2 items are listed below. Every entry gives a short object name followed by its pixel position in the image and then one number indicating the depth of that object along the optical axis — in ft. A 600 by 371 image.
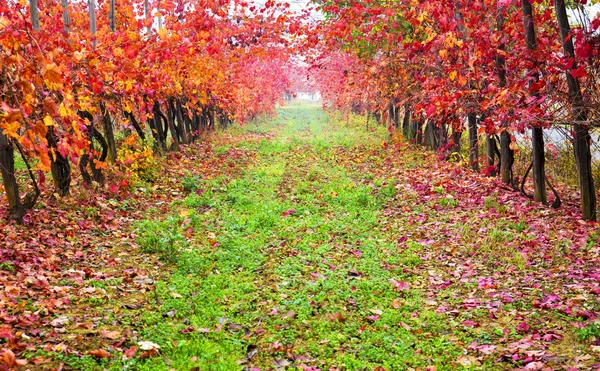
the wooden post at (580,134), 26.79
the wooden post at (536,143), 30.35
